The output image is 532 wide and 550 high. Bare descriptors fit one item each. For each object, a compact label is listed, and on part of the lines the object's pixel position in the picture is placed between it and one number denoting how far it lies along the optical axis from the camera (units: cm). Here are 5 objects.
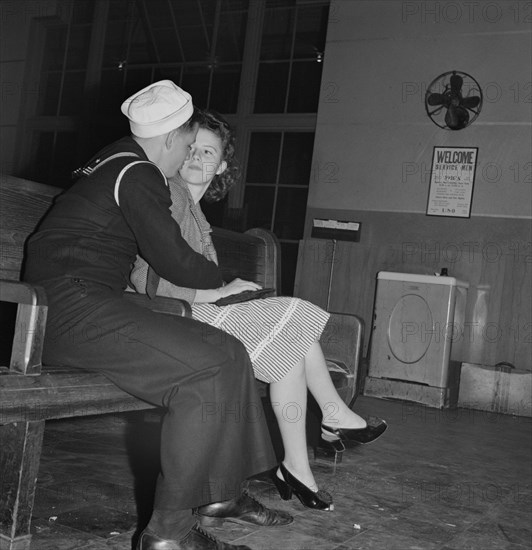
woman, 211
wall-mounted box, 650
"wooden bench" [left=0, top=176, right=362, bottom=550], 156
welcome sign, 614
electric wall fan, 617
